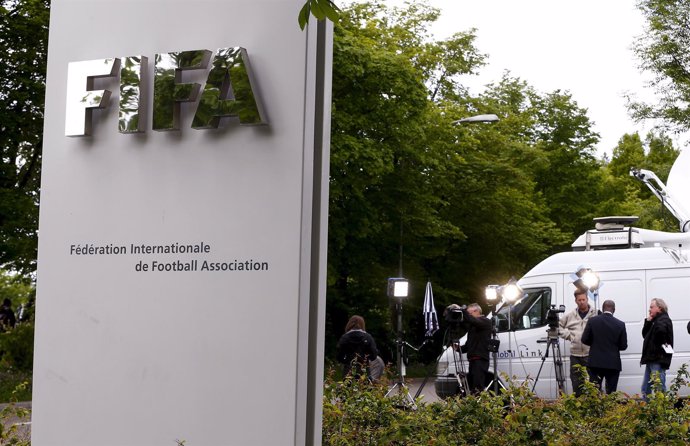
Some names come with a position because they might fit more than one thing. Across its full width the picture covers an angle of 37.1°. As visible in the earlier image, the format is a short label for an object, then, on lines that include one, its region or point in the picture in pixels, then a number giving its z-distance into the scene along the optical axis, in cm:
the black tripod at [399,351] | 1471
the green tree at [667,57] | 3681
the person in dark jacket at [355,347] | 1404
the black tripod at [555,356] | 1562
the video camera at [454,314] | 1570
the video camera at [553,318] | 1548
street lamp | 3198
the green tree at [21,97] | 2247
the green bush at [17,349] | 2092
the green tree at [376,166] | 2734
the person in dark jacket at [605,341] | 1470
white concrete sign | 495
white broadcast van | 1612
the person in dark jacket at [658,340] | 1476
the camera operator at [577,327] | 1546
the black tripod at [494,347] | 1545
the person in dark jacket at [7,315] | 2634
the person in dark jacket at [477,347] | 1577
